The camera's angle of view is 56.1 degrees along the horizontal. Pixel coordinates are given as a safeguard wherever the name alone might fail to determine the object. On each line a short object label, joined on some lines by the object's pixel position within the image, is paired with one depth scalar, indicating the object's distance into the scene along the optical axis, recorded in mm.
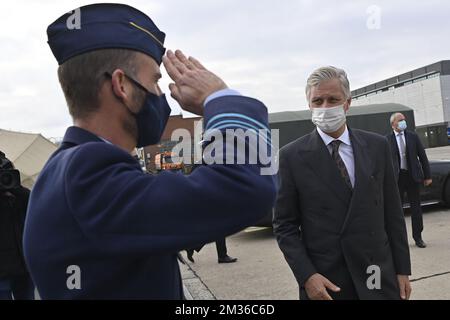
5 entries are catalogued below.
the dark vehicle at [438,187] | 9164
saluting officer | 976
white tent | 9585
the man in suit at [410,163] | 6512
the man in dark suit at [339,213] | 2277
